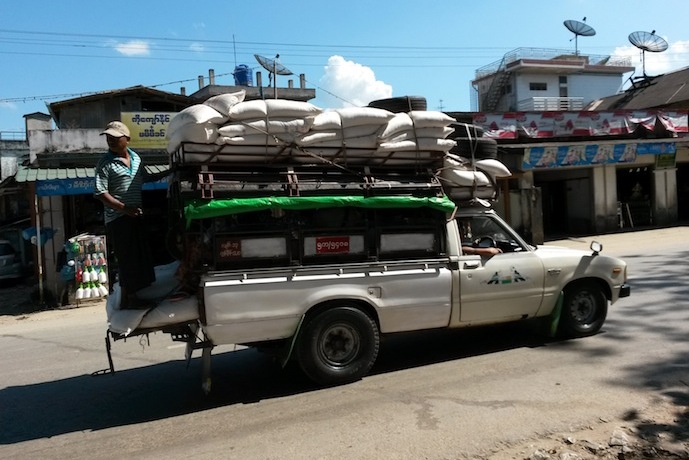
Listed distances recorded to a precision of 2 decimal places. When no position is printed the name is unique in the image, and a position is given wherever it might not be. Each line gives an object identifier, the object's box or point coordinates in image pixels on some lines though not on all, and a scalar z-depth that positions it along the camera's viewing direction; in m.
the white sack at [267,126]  4.81
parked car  16.87
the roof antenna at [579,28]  46.41
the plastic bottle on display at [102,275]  13.30
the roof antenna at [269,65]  25.02
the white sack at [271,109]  4.83
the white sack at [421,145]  5.45
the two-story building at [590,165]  19.80
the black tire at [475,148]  6.26
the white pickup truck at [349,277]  4.77
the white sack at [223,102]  4.80
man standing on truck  4.88
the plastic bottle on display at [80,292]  12.94
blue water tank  28.50
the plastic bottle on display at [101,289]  13.29
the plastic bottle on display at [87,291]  13.06
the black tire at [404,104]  6.16
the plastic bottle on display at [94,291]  13.18
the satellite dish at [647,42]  32.38
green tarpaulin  4.59
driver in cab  5.87
